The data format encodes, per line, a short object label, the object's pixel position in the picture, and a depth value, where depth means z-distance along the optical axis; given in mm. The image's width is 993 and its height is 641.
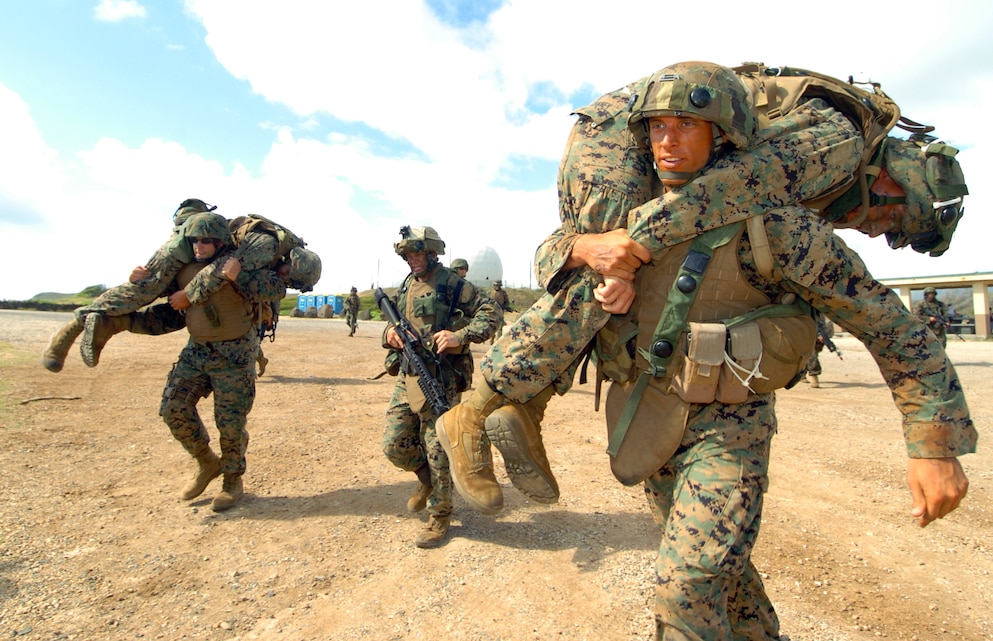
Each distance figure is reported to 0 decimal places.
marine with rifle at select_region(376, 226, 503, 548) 4559
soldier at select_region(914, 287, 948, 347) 14398
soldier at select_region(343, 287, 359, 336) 23181
